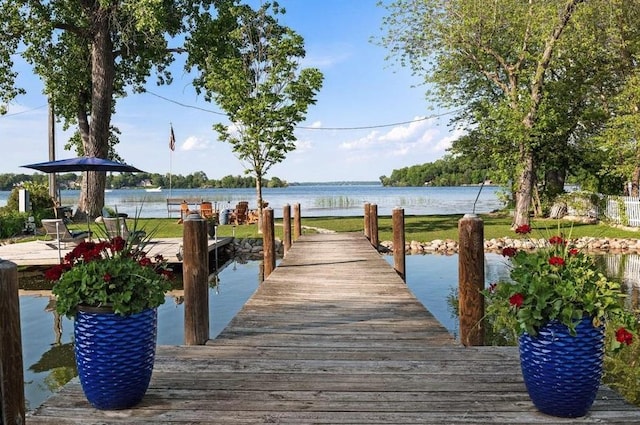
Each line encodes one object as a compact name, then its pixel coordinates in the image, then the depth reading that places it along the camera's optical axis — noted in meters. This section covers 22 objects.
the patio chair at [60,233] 13.10
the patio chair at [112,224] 13.08
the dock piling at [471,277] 4.66
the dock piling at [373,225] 14.77
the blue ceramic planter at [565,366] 3.08
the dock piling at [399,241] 11.27
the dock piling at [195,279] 4.86
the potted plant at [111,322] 3.29
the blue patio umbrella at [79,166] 15.11
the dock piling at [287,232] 14.59
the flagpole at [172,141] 27.06
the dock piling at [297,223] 16.86
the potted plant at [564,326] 3.05
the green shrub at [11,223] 20.01
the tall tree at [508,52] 20.34
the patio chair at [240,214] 24.52
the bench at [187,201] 30.60
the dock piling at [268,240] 11.18
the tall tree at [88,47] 22.72
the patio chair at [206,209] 24.00
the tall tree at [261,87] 20.83
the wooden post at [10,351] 2.73
